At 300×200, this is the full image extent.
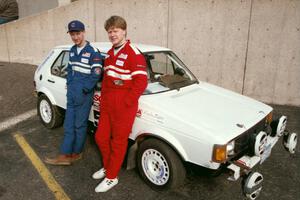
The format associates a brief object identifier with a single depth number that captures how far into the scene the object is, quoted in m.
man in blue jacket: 3.59
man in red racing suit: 3.10
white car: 2.90
